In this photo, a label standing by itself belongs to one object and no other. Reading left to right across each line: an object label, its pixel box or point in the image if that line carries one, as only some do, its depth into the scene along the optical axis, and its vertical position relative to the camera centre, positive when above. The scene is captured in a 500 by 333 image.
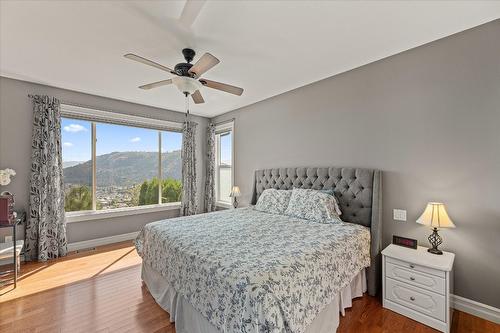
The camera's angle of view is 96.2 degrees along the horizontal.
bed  1.35 -0.74
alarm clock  2.27 -0.79
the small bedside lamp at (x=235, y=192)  4.41 -0.53
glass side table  2.56 -1.00
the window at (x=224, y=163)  5.09 +0.05
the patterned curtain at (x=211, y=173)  5.21 -0.18
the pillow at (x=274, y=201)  3.20 -0.53
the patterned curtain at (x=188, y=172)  4.92 -0.15
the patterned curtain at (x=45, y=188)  3.28 -0.34
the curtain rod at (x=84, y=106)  3.58 +1.00
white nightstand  1.88 -1.07
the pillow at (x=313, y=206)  2.65 -0.51
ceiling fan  1.96 +0.90
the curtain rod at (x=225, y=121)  4.87 +0.99
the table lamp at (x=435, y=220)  2.04 -0.50
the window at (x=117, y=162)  3.84 +0.07
